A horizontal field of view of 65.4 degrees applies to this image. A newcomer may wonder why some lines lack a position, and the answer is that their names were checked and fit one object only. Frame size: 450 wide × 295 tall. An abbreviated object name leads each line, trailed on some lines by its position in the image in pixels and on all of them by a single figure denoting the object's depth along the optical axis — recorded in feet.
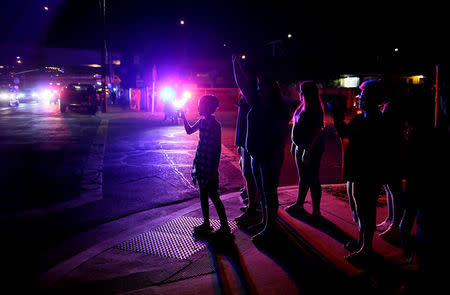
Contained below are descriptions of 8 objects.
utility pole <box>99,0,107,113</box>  87.49
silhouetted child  13.26
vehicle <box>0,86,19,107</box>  112.68
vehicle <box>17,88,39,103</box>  153.99
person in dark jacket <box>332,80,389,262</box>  10.83
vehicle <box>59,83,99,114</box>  84.12
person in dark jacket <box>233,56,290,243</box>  12.57
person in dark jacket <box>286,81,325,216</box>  14.61
